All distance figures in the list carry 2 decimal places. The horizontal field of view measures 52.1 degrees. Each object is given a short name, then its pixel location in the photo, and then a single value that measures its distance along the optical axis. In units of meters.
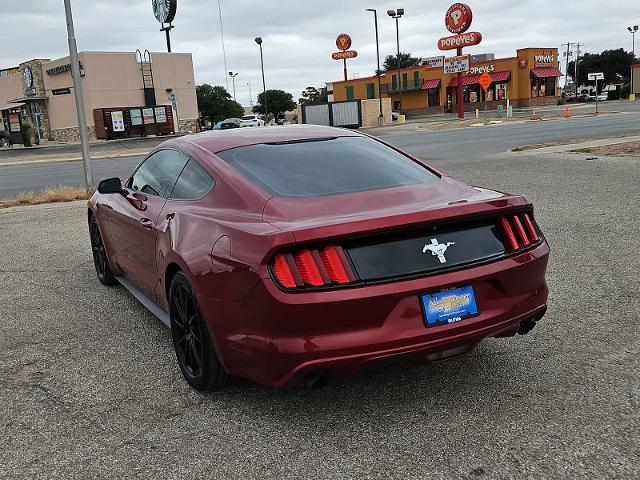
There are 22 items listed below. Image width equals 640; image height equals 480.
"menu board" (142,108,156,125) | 52.69
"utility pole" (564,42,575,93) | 115.31
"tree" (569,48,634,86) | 112.19
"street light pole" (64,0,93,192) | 13.47
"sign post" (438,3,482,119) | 55.06
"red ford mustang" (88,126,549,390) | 3.05
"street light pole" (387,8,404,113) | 57.97
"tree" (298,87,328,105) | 124.46
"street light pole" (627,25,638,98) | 105.88
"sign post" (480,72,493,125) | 40.79
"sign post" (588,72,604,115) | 39.60
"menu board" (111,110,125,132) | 52.00
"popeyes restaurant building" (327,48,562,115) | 70.56
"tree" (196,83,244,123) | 89.56
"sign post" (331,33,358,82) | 76.94
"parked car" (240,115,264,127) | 52.12
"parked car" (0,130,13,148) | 49.84
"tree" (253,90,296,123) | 107.06
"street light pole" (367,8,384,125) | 54.25
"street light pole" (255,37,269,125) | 64.75
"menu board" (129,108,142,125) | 52.47
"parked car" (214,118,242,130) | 49.19
